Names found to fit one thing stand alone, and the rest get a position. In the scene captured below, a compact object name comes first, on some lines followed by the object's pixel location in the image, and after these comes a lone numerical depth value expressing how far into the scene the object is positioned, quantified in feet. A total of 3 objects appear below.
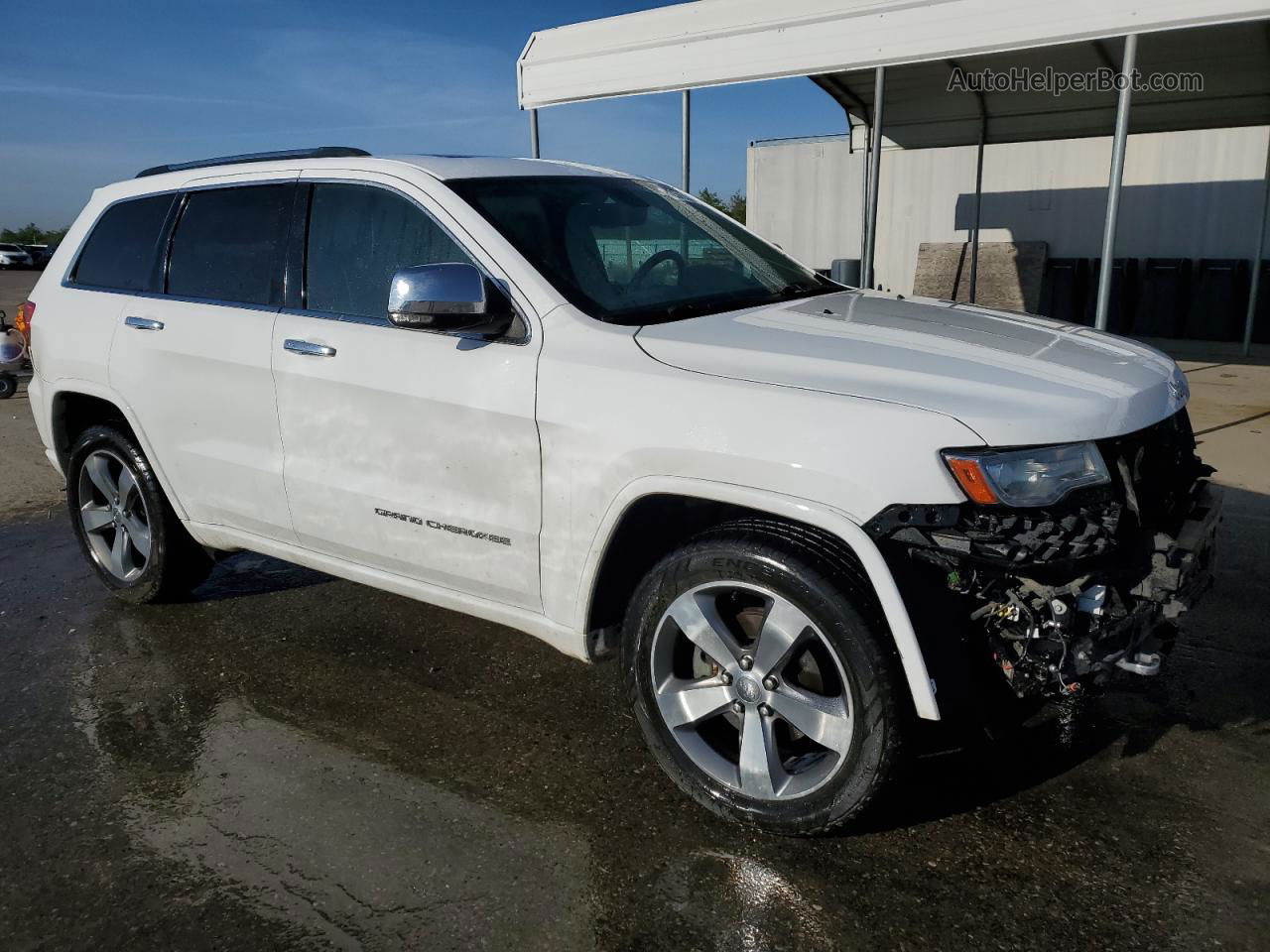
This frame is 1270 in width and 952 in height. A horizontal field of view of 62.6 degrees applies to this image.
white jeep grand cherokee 8.15
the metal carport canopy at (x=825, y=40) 23.41
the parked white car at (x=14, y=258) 146.82
